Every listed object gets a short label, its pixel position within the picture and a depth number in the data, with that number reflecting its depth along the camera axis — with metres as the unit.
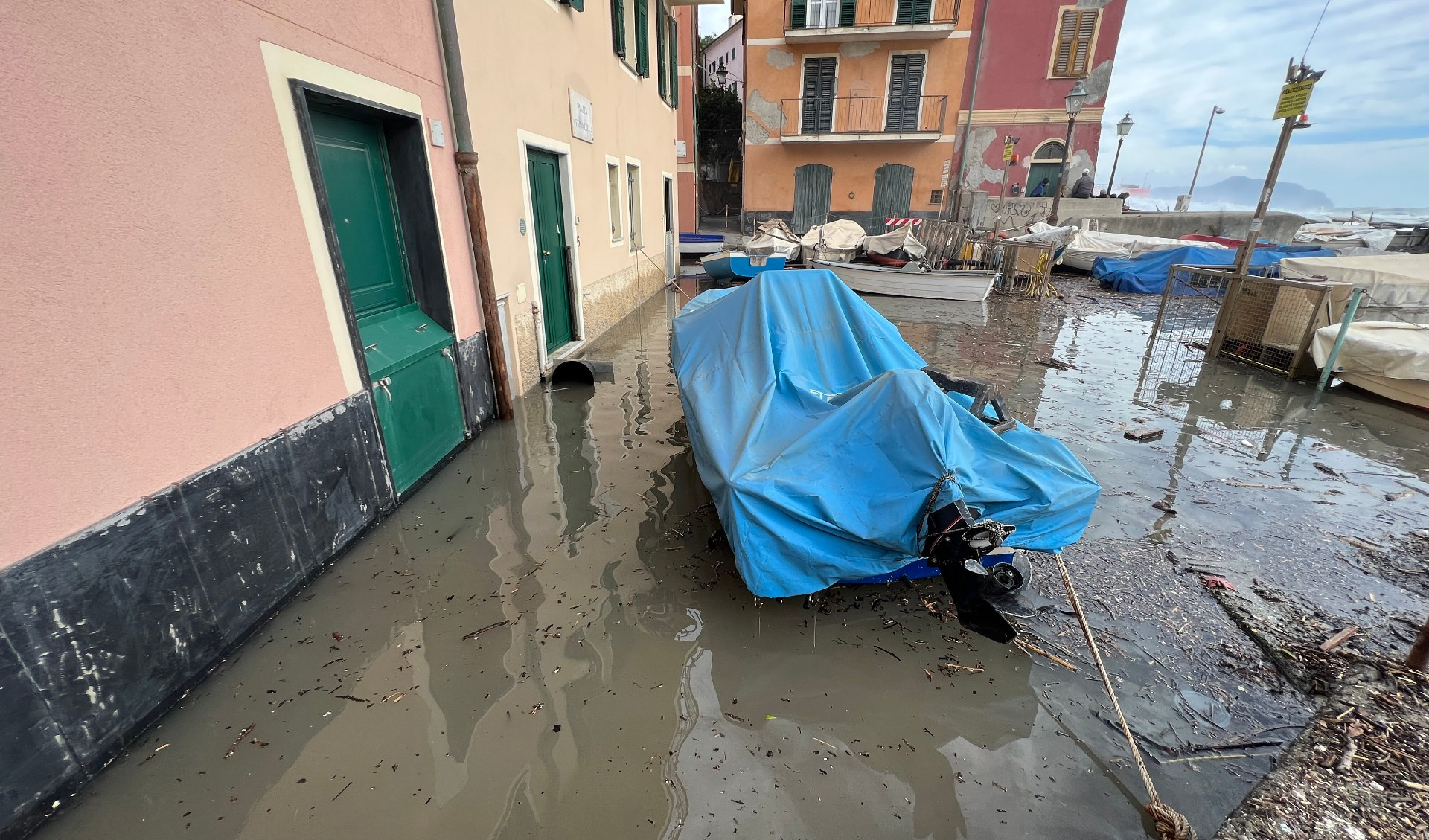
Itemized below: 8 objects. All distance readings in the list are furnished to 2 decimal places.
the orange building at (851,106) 18.62
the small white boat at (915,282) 11.81
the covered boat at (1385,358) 6.12
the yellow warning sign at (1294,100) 6.61
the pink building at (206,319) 2.03
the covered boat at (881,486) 2.63
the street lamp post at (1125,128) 17.23
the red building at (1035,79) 20.33
